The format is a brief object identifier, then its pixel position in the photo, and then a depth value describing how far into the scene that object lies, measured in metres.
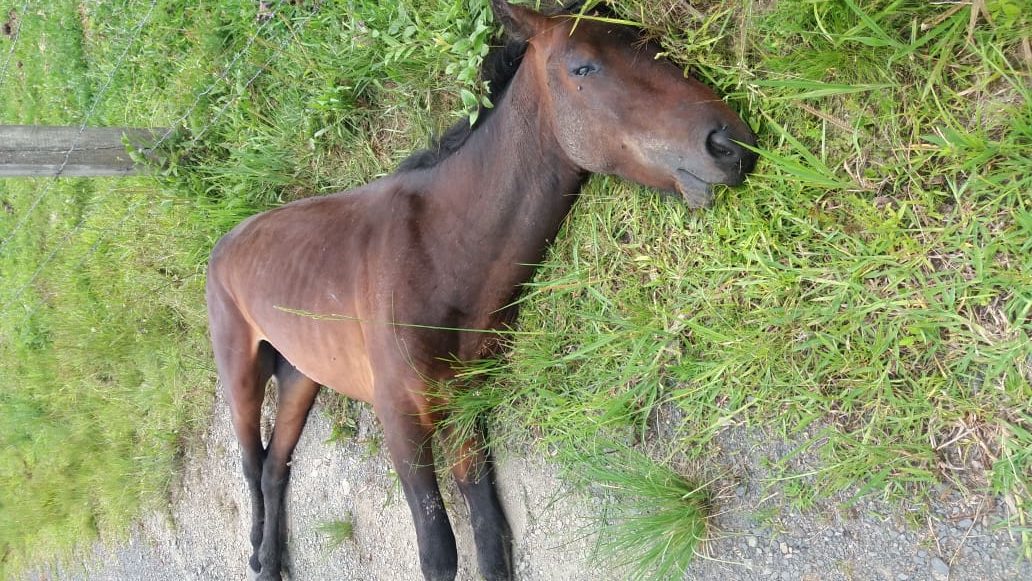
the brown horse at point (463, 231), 2.32
